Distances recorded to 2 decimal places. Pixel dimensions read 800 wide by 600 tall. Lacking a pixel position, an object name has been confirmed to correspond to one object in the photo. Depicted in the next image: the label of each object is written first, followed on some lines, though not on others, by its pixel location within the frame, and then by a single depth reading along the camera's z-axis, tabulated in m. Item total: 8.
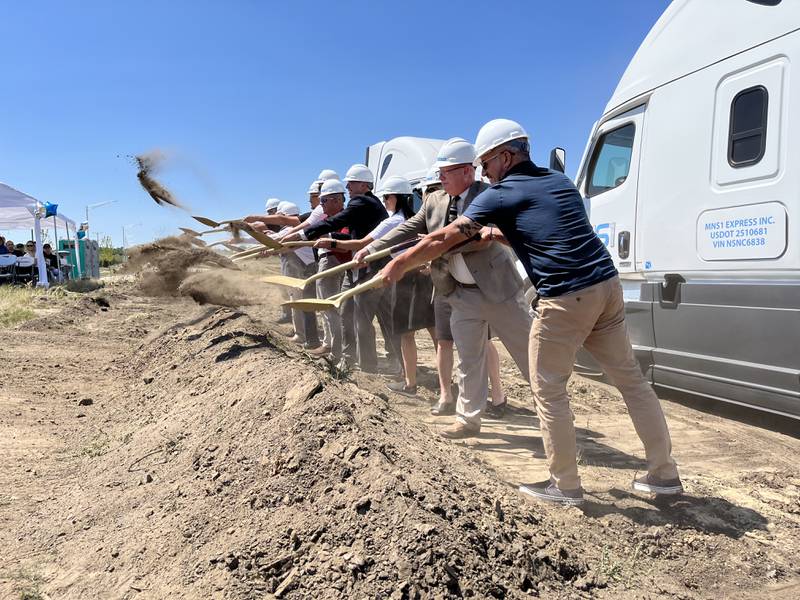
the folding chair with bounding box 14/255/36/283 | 17.72
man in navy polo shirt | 3.27
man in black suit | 6.54
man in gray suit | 4.37
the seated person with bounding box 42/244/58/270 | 19.80
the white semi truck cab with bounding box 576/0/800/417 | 4.74
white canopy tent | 16.52
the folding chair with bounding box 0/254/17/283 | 17.20
